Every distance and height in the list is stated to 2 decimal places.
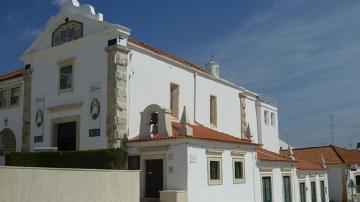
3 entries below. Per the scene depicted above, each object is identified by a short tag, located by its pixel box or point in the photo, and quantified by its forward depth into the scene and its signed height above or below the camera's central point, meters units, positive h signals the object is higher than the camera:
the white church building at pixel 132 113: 20.75 +2.65
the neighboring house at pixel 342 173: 43.72 -1.38
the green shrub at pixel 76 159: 20.75 +0.12
